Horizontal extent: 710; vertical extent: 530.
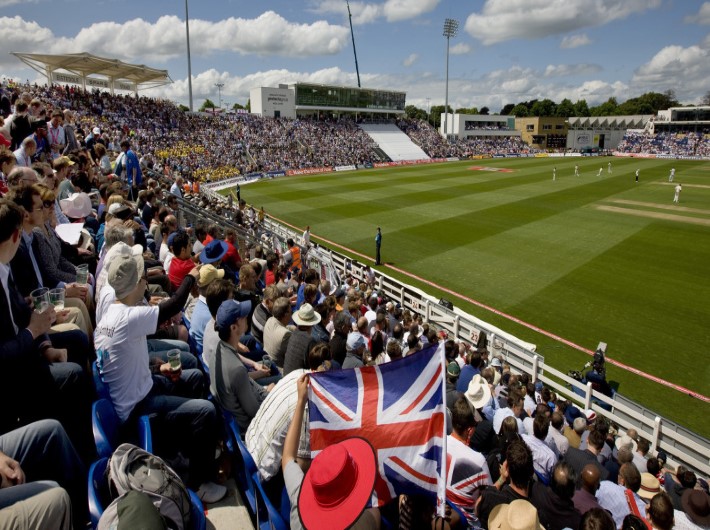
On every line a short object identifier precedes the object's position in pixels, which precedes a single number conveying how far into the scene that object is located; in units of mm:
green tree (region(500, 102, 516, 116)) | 146000
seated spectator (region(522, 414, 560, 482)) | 4660
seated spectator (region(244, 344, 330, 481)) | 3242
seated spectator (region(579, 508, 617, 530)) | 3123
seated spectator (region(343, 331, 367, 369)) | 5909
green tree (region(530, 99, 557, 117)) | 138875
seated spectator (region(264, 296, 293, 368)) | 5352
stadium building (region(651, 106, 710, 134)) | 92688
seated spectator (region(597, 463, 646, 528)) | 4457
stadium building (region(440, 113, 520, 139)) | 93250
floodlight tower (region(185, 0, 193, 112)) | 41625
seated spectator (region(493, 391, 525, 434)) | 5816
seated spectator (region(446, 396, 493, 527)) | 3750
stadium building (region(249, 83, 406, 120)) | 66250
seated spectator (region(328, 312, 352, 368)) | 6043
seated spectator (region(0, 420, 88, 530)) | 2066
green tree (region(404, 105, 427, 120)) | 152325
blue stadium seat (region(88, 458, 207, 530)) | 2482
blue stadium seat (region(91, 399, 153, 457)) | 2953
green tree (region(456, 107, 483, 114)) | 151850
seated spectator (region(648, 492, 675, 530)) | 3959
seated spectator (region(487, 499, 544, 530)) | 2605
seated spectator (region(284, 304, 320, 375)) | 4695
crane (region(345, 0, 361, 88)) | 114500
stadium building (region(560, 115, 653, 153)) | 95875
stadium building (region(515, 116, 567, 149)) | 99688
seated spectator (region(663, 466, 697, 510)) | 5627
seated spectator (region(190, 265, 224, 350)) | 5125
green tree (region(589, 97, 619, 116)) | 139275
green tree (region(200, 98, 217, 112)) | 141500
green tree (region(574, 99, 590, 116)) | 142500
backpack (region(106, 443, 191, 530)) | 2369
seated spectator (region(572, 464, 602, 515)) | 4074
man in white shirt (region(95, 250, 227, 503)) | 3350
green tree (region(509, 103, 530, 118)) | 139000
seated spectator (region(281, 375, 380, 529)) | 2354
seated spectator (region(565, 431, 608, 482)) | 5320
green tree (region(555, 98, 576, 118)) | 140000
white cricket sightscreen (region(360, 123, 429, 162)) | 70312
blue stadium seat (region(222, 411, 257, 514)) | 3305
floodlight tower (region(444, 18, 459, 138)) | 77125
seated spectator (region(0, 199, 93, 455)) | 2910
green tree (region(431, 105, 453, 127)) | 143725
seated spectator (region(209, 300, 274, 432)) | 3754
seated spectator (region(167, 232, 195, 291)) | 6113
